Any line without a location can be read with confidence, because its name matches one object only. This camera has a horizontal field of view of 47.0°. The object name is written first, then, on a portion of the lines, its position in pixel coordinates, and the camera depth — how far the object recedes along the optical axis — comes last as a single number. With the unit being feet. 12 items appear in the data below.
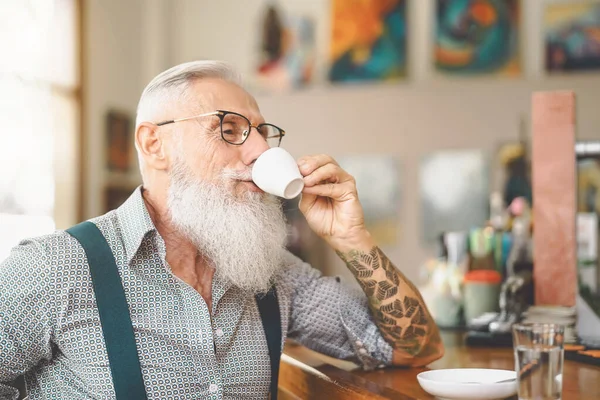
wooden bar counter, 4.82
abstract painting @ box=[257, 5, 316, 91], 23.24
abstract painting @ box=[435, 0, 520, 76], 21.65
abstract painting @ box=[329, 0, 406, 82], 22.58
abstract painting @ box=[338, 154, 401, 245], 22.47
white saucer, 4.34
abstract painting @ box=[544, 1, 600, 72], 20.95
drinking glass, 4.05
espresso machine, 6.61
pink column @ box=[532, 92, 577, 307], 7.04
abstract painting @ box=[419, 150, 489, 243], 21.76
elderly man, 4.79
